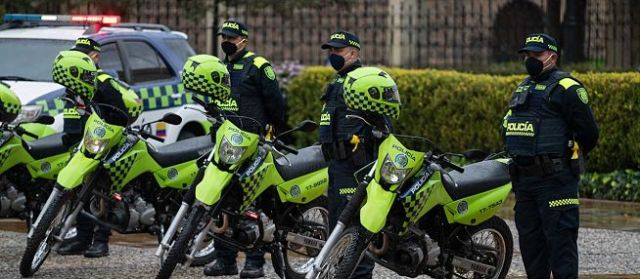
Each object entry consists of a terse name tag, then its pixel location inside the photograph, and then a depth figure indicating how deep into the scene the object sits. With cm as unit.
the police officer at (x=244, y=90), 2053
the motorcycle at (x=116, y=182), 1995
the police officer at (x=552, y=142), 1697
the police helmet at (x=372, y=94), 1681
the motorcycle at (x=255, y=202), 1837
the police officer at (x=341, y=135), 1809
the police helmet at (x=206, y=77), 1920
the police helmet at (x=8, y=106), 2212
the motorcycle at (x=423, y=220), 1628
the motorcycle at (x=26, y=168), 2197
